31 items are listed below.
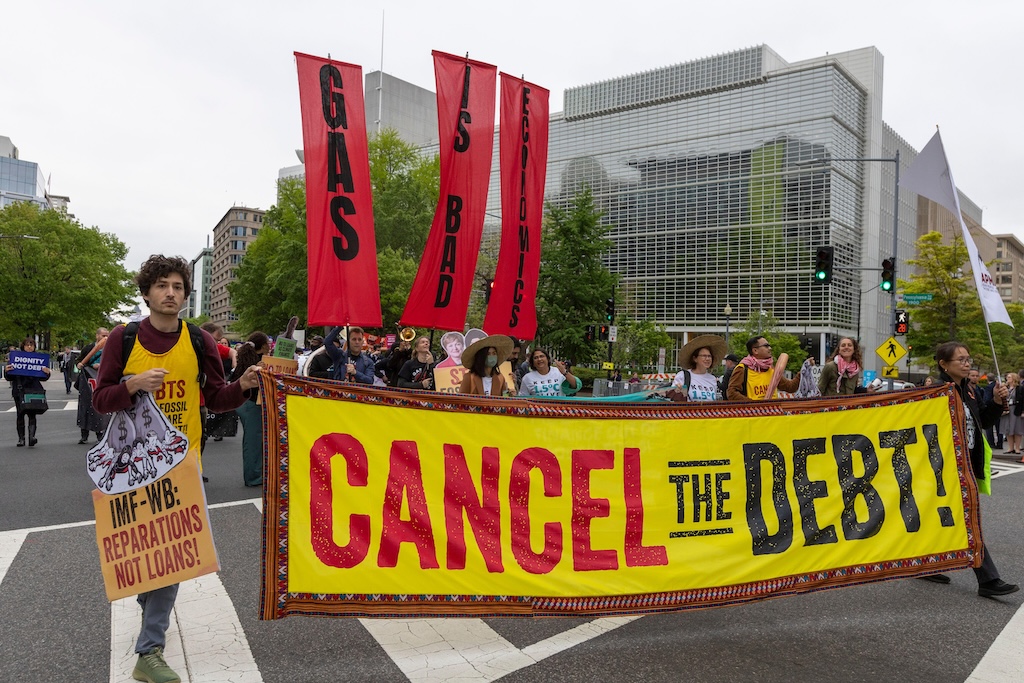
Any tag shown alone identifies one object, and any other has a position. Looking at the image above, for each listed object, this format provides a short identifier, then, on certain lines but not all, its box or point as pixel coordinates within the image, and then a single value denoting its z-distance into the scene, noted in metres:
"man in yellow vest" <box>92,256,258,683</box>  3.50
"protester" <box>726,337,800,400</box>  8.30
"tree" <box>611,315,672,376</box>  45.97
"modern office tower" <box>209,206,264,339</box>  136.25
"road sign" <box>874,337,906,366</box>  20.53
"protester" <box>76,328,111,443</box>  10.88
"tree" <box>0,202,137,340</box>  47.25
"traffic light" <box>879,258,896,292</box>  21.31
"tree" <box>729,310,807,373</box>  59.78
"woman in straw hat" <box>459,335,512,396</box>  7.78
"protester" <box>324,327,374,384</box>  8.54
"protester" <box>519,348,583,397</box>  9.16
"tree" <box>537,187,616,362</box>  28.53
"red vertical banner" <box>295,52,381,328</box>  6.94
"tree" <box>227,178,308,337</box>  40.84
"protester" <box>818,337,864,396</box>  9.59
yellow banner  3.65
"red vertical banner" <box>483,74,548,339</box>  9.05
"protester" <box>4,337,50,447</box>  11.68
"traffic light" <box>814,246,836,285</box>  20.55
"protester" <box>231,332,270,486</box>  8.79
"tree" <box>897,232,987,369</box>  38.22
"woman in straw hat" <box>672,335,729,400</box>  8.18
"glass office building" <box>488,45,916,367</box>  63.88
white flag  6.71
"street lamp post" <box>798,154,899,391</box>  23.03
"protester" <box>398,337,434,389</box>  10.80
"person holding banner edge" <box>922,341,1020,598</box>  5.22
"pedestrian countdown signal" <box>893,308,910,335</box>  21.69
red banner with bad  8.13
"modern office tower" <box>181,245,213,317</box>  186.00
